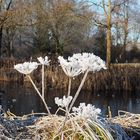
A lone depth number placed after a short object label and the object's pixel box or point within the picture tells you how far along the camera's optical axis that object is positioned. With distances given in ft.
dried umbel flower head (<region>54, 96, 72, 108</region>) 3.73
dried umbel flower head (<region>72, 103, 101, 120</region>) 3.68
